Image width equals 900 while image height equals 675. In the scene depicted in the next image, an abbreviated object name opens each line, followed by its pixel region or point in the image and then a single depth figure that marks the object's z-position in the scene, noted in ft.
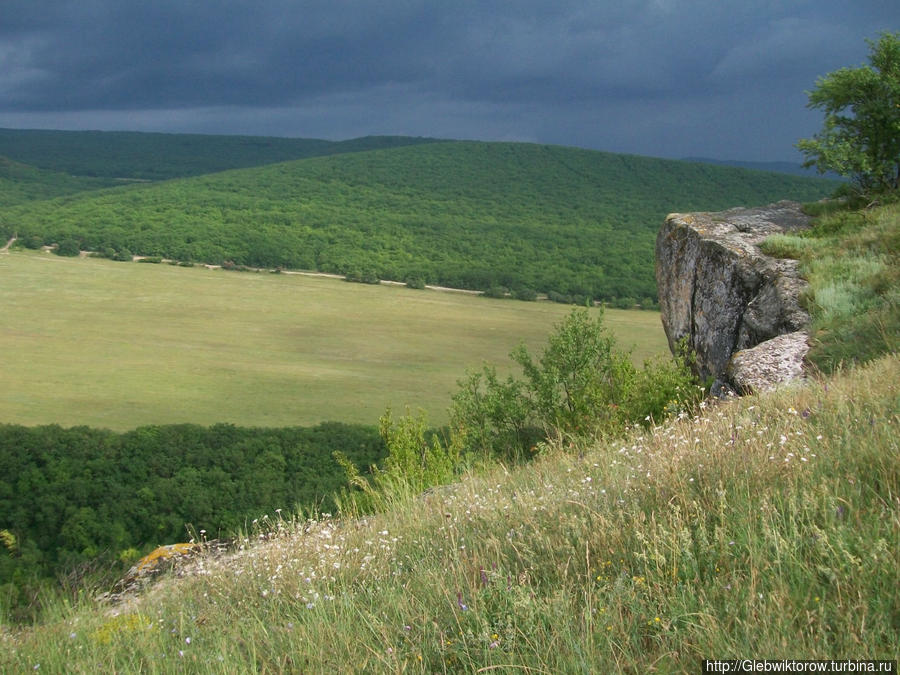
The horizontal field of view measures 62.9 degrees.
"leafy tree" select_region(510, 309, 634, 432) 72.38
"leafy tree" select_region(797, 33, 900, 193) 50.31
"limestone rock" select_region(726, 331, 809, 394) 27.53
